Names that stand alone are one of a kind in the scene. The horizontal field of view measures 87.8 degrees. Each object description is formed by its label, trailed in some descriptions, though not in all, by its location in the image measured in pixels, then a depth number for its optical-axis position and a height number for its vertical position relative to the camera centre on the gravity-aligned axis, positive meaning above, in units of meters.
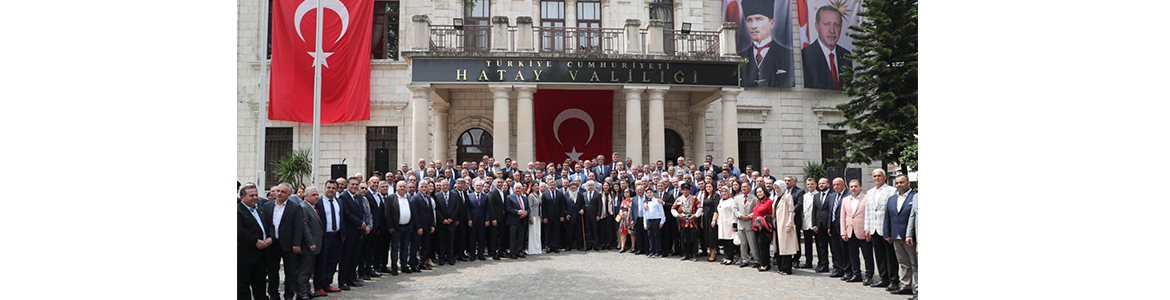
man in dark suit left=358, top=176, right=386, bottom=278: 9.64 -0.92
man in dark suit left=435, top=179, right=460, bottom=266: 11.40 -0.93
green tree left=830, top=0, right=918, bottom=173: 18.12 +2.66
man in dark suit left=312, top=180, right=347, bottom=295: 8.43 -0.99
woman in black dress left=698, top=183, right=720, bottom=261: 11.97 -0.99
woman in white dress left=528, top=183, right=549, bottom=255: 13.13 -1.30
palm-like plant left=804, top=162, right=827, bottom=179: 22.06 -0.15
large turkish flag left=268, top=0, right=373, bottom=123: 19.98 +3.98
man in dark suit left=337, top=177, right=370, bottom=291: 8.89 -0.97
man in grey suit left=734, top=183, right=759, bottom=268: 10.87 -0.99
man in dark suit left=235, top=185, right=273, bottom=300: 6.91 -0.81
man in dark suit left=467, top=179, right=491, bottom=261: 12.12 -1.02
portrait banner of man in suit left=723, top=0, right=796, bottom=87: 21.72 +4.58
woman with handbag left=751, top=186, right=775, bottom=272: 10.46 -1.02
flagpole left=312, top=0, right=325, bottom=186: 14.62 +1.57
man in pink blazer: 8.88 -0.94
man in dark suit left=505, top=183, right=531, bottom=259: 12.62 -1.05
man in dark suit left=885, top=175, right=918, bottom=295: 7.77 -0.79
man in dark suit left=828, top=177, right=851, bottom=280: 9.46 -1.09
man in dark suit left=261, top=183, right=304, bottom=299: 7.49 -0.75
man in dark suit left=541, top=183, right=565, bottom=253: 13.43 -1.06
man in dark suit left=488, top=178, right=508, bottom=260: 12.38 -0.96
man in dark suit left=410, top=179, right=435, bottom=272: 10.55 -0.99
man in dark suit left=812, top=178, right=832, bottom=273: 9.85 -0.84
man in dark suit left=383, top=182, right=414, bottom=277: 10.01 -0.93
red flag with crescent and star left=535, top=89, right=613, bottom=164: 19.77 +1.46
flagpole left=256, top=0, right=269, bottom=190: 14.19 +1.61
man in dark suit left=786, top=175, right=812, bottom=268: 10.34 -0.61
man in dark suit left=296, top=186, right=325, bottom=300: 7.83 -0.98
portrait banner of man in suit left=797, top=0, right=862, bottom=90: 22.27 +4.94
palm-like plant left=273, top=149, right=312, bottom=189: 19.80 +0.06
